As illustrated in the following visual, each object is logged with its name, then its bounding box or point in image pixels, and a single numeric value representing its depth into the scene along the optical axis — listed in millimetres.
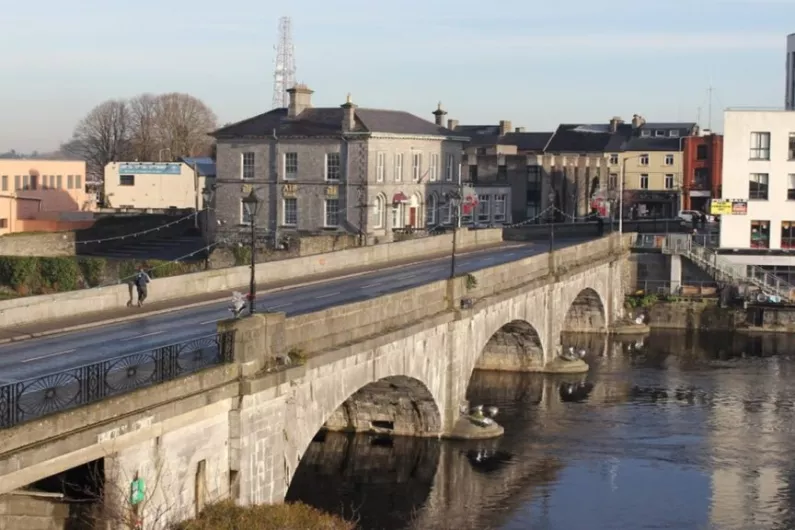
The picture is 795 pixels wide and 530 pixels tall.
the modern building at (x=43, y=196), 104438
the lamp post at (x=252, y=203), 35219
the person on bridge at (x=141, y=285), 44906
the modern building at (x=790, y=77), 119688
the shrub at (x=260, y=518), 29016
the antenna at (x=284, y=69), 170750
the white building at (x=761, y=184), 92250
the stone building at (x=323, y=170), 89188
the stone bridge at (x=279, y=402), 26281
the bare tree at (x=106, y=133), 162125
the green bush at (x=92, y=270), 85375
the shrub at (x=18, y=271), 84438
